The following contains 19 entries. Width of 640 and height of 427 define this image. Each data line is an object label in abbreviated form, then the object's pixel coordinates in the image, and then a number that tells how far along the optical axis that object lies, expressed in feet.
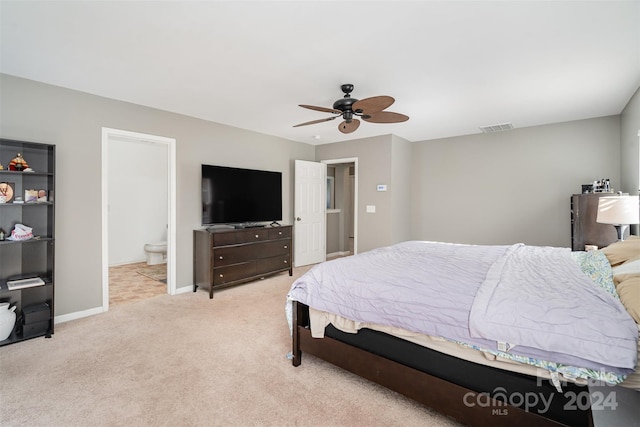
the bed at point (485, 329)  4.20
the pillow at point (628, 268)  5.44
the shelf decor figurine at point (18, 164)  8.88
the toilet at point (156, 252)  18.49
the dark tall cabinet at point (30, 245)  8.99
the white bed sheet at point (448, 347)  4.29
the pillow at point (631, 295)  4.20
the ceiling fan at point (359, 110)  8.75
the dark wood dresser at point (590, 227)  10.82
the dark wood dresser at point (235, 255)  13.05
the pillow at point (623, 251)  6.49
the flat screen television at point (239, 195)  13.96
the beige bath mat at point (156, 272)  16.03
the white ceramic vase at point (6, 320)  8.46
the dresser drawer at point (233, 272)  13.15
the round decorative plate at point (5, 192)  8.63
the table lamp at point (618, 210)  8.19
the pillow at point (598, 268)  5.57
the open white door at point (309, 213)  18.42
